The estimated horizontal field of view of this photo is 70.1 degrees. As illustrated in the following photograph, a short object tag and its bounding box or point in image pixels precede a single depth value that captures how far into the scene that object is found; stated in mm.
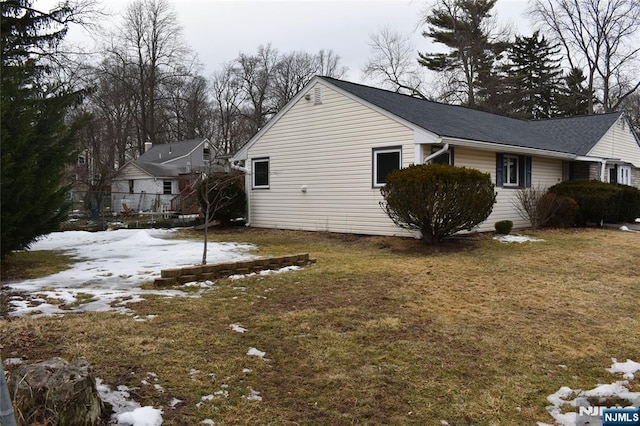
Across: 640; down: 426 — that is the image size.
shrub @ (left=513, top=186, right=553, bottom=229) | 13711
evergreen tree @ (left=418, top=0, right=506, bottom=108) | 31109
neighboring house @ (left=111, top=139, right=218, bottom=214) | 25188
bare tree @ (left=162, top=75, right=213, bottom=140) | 36469
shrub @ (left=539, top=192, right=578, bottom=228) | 13500
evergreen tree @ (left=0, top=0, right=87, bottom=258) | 7402
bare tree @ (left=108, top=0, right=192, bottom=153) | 33625
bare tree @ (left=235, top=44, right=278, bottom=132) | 39438
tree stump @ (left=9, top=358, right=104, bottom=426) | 2480
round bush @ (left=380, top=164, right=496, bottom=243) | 9531
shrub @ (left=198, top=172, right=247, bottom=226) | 15227
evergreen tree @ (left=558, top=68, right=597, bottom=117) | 32844
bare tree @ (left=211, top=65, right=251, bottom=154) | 39344
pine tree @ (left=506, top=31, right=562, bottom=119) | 35250
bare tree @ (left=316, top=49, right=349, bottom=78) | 42000
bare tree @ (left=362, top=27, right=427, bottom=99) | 32781
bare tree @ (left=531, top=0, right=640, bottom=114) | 28656
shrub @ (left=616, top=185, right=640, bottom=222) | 14562
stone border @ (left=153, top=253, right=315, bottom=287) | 6500
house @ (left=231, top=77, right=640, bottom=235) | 12047
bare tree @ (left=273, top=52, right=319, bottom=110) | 40312
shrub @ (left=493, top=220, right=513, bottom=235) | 12266
